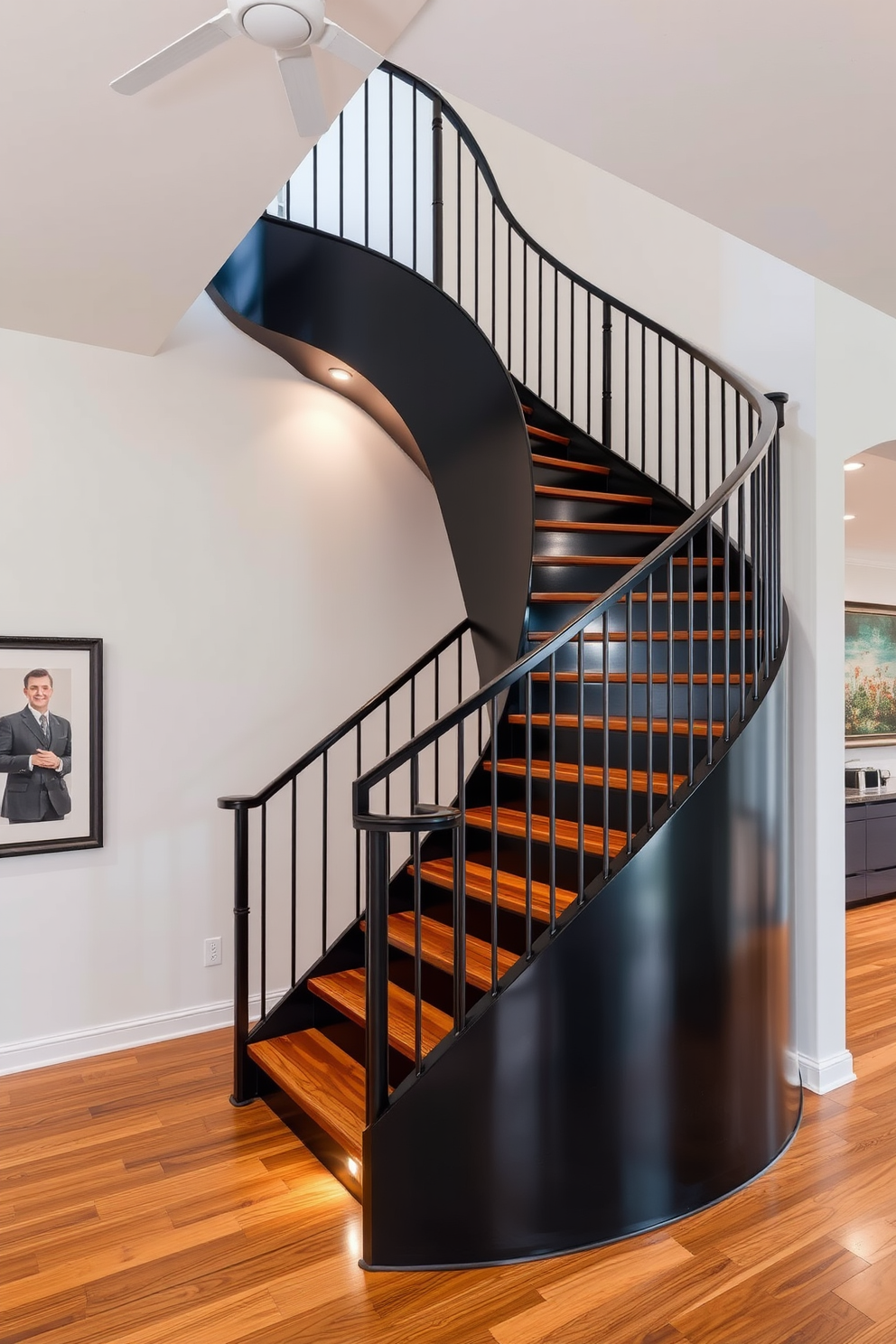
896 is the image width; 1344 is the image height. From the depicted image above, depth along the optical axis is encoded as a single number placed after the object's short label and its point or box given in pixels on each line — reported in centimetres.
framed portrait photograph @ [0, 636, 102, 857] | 337
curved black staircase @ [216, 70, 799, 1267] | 218
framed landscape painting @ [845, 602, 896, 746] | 720
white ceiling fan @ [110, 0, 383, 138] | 158
